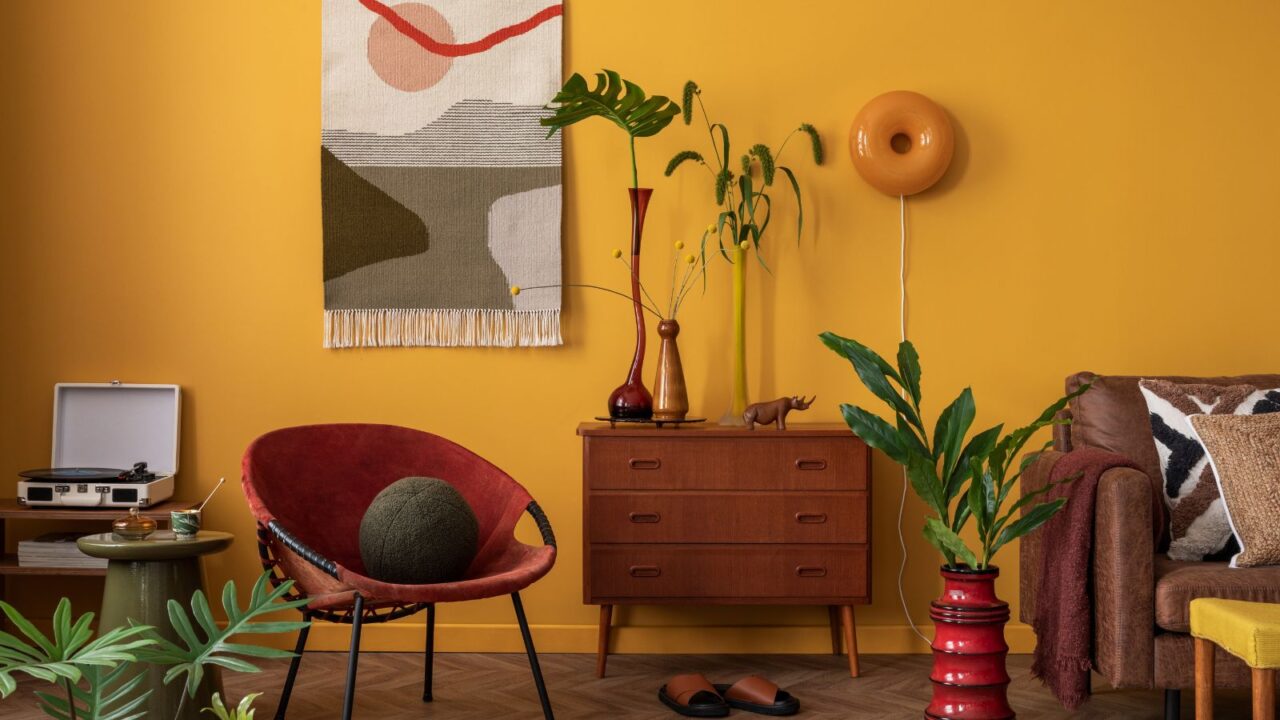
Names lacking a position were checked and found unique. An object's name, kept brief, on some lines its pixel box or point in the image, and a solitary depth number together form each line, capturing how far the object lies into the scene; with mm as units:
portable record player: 3592
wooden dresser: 3248
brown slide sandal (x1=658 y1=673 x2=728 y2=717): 2934
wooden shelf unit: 3283
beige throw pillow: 2691
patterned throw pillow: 2820
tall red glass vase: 3354
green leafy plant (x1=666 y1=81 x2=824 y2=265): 3486
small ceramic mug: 2729
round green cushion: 2549
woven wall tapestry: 3615
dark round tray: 3336
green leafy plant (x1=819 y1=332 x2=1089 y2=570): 2717
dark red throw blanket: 2664
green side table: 2648
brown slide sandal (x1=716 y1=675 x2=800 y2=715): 2943
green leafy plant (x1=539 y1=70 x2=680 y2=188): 3205
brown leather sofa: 2543
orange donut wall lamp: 3480
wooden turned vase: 3367
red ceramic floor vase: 2639
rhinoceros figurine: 3236
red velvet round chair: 2473
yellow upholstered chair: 2094
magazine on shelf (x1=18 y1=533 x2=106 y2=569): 3305
